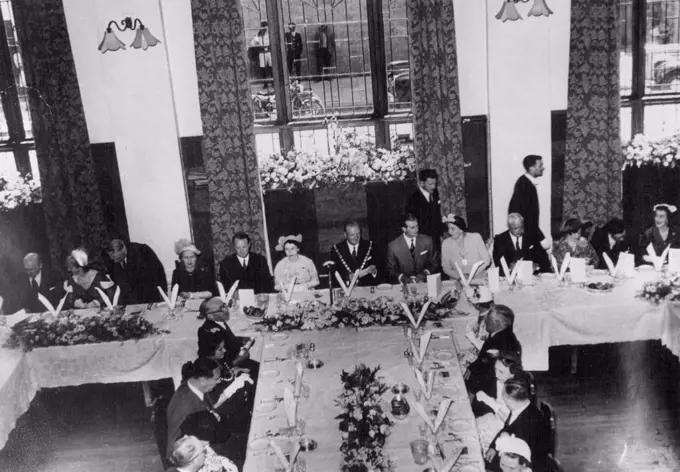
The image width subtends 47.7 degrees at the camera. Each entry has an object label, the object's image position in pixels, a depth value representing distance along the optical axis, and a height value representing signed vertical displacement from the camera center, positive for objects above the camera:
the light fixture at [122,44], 7.05 +0.44
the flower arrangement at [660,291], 6.07 -1.90
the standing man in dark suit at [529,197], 8.50 -1.52
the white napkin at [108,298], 6.73 -1.82
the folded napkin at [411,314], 5.93 -1.88
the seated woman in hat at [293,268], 7.27 -1.82
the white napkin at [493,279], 6.45 -1.81
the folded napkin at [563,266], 6.61 -1.79
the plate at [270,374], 5.36 -2.04
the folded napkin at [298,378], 4.98 -1.95
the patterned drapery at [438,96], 8.62 -0.37
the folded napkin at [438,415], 4.43 -1.98
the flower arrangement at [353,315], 6.09 -1.93
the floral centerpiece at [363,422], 4.21 -2.03
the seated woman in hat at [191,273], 7.38 -1.82
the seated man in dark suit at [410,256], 7.57 -1.84
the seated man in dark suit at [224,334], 5.89 -1.90
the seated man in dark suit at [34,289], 7.62 -1.91
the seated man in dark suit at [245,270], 7.43 -1.82
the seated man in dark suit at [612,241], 7.59 -1.89
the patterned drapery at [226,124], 8.55 -0.50
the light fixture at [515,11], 6.53 +0.40
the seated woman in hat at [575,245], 7.14 -1.77
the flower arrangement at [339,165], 8.84 -1.07
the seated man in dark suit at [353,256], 7.54 -1.80
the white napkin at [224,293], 6.66 -1.82
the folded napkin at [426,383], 4.86 -1.99
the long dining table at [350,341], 5.75 -2.05
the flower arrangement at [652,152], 8.82 -1.18
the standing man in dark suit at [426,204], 8.31 -1.48
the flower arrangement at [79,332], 6.13 -1.89
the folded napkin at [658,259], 6.63 -1.80
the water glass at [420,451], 4.24 -2.09
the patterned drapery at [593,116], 8.62 -0.73
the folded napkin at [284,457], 4.17 -2.03
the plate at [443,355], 5.46 -2.04
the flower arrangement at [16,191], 9.06 -1.11
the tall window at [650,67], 9.15 -0.24
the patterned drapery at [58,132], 8.55 -0.45
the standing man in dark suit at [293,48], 9.19 +0.30
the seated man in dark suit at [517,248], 7.30 -1.82
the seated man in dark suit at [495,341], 5.35 -1.94
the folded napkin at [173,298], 6.66 -1.82
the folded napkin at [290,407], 4.56 -1.93
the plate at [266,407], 4.92 -2.08
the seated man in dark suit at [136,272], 7.59 -1.86
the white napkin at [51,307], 6.63 -1.81
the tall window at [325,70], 9.10 +0.02
